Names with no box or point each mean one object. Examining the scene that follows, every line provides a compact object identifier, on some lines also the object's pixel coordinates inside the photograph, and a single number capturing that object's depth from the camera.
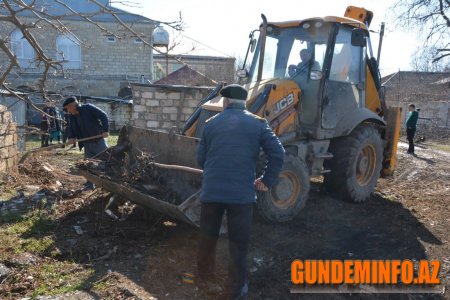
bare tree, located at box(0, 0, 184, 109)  3.29
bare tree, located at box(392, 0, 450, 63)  24.02
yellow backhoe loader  5.27
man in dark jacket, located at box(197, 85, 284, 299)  3.52
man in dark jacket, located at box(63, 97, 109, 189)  6.71
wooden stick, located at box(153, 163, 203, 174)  4.48
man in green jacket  12.69
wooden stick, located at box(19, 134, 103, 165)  6.38
